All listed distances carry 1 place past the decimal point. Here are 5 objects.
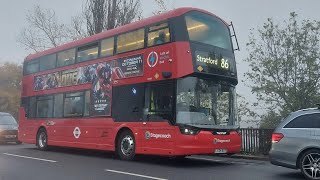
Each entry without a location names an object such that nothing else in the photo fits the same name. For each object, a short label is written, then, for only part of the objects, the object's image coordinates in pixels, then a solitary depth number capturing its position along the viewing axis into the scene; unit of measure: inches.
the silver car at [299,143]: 361.7
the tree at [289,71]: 684.7
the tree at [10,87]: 1871.2
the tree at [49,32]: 1486.2
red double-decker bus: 468.8
